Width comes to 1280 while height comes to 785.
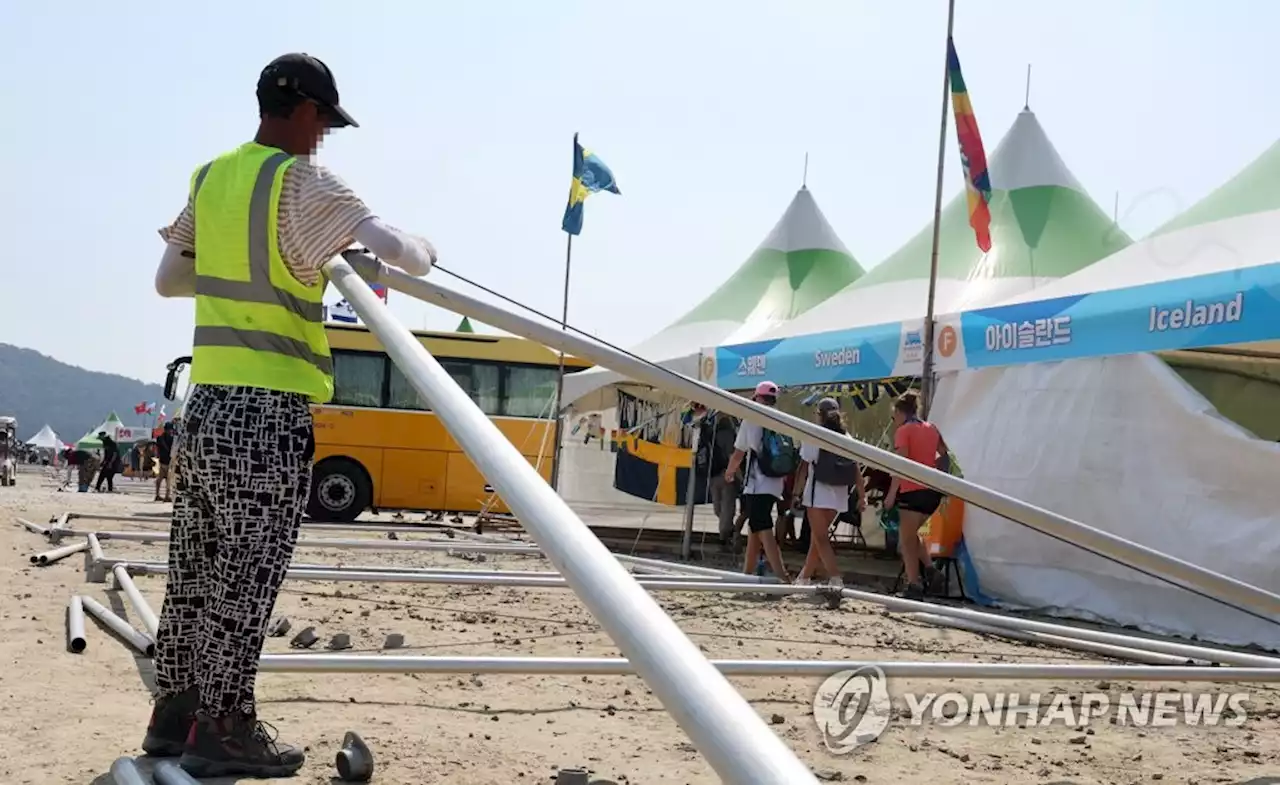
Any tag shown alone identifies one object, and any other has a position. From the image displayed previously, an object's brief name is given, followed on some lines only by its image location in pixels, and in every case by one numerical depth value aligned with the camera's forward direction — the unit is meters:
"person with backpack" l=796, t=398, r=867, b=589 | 9.21
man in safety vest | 2.78
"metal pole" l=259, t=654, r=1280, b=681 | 3.90
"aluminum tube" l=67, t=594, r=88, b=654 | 4.74
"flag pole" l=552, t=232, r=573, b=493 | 15.01
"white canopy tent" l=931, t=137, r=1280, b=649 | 7.70
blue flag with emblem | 15.70
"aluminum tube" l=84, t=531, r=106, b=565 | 7.24
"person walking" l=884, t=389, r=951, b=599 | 9.12
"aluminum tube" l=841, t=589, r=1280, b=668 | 5.02
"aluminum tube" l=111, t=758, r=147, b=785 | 2.62
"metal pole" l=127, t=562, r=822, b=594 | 6.57
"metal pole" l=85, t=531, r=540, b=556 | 8.66
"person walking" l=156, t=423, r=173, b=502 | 22.45
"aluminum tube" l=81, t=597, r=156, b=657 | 4.34
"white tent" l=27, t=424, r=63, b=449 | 83.62
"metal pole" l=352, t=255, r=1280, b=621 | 3.03
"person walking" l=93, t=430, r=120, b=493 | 29.73
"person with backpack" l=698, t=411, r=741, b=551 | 13.25
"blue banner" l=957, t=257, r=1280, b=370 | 7.28
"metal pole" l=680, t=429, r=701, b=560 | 13.38
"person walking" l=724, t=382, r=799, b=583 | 9.48
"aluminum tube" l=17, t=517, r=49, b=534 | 10.88
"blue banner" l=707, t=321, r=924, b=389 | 10.53
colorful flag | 10.48
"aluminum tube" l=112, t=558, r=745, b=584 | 6.78
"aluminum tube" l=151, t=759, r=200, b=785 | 2.62
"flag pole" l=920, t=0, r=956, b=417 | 10.00
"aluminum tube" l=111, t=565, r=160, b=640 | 4.39
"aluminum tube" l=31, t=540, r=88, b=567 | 8.20
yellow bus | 19.62
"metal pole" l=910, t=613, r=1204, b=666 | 5.45
